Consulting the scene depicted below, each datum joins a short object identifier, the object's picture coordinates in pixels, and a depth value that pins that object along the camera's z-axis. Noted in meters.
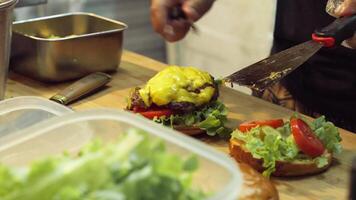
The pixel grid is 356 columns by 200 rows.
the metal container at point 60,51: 1.12
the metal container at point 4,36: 0.96
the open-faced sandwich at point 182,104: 1.00
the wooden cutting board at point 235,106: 0.89
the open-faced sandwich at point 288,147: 0.91
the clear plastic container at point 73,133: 0.63
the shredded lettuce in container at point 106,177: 0.53
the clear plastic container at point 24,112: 0.78
